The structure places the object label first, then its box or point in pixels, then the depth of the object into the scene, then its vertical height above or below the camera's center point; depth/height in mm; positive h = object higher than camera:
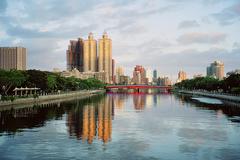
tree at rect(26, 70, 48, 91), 72318 +2066
